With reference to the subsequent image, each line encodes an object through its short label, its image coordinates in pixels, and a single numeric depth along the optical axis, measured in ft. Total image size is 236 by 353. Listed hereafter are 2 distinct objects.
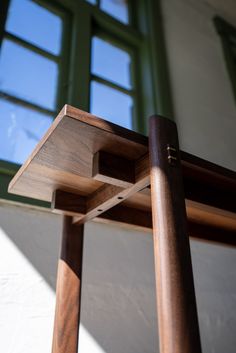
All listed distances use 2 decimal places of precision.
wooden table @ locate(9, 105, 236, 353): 1.65
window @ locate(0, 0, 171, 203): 4.69
